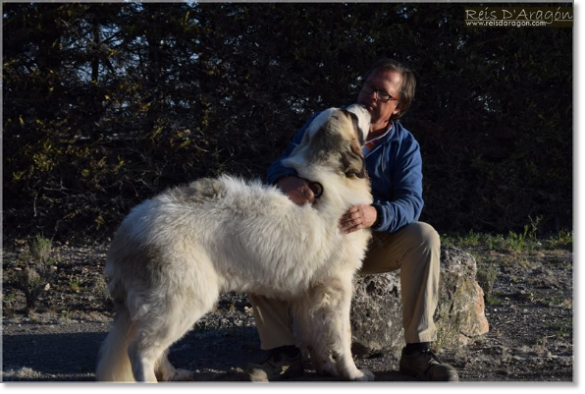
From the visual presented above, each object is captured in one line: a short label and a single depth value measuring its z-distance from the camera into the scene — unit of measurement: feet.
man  13.26
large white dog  11.66
